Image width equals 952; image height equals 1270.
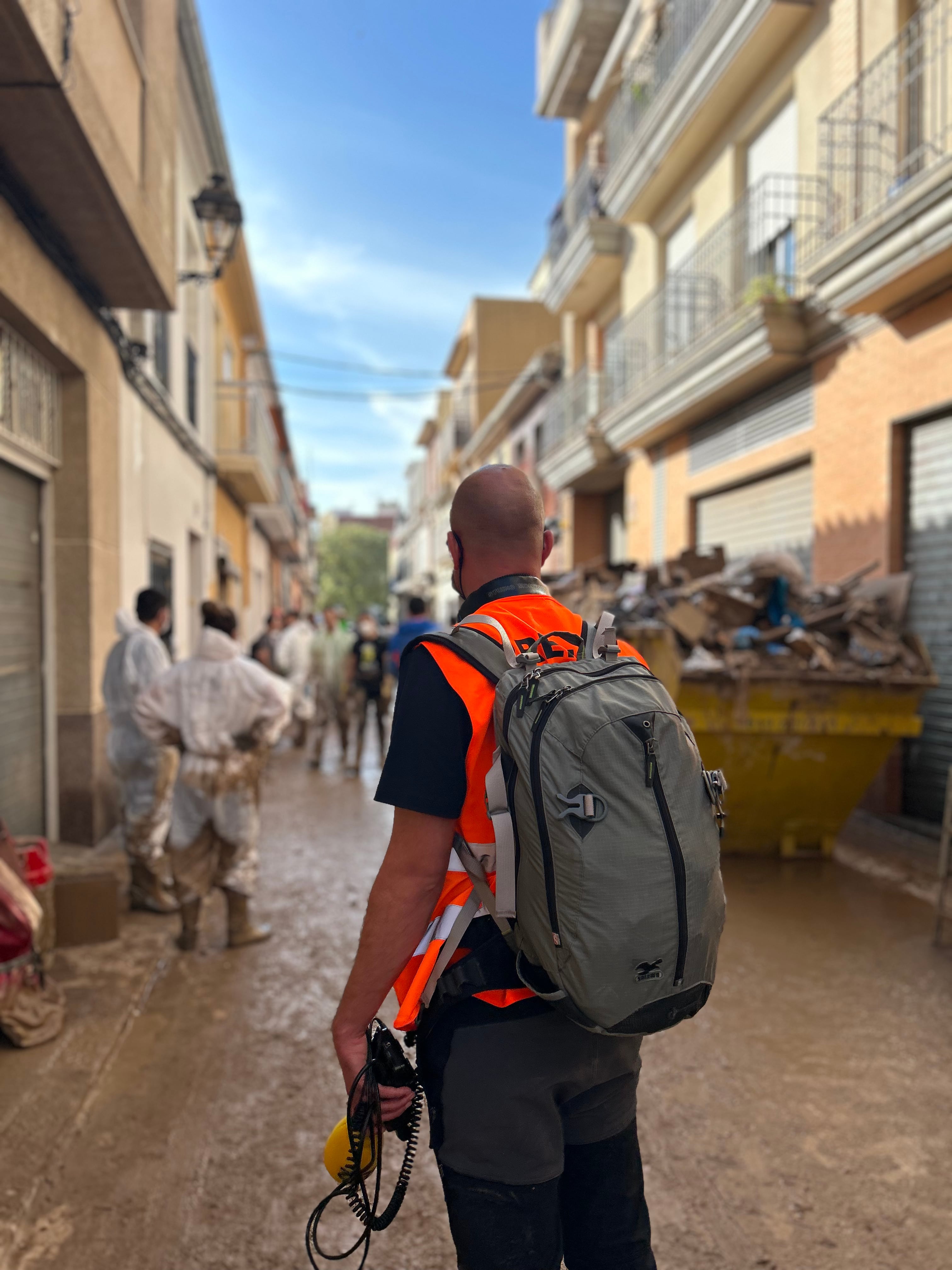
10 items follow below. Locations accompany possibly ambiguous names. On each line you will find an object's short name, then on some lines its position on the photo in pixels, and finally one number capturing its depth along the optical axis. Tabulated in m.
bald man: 1.55
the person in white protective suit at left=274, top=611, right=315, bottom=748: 11.24
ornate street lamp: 8.02
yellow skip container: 5.87
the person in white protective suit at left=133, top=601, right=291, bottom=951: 4.67
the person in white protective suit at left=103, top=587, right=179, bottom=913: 5.43
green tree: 69.25
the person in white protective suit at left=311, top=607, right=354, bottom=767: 10.96
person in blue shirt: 9.34
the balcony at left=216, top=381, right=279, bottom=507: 15.41
